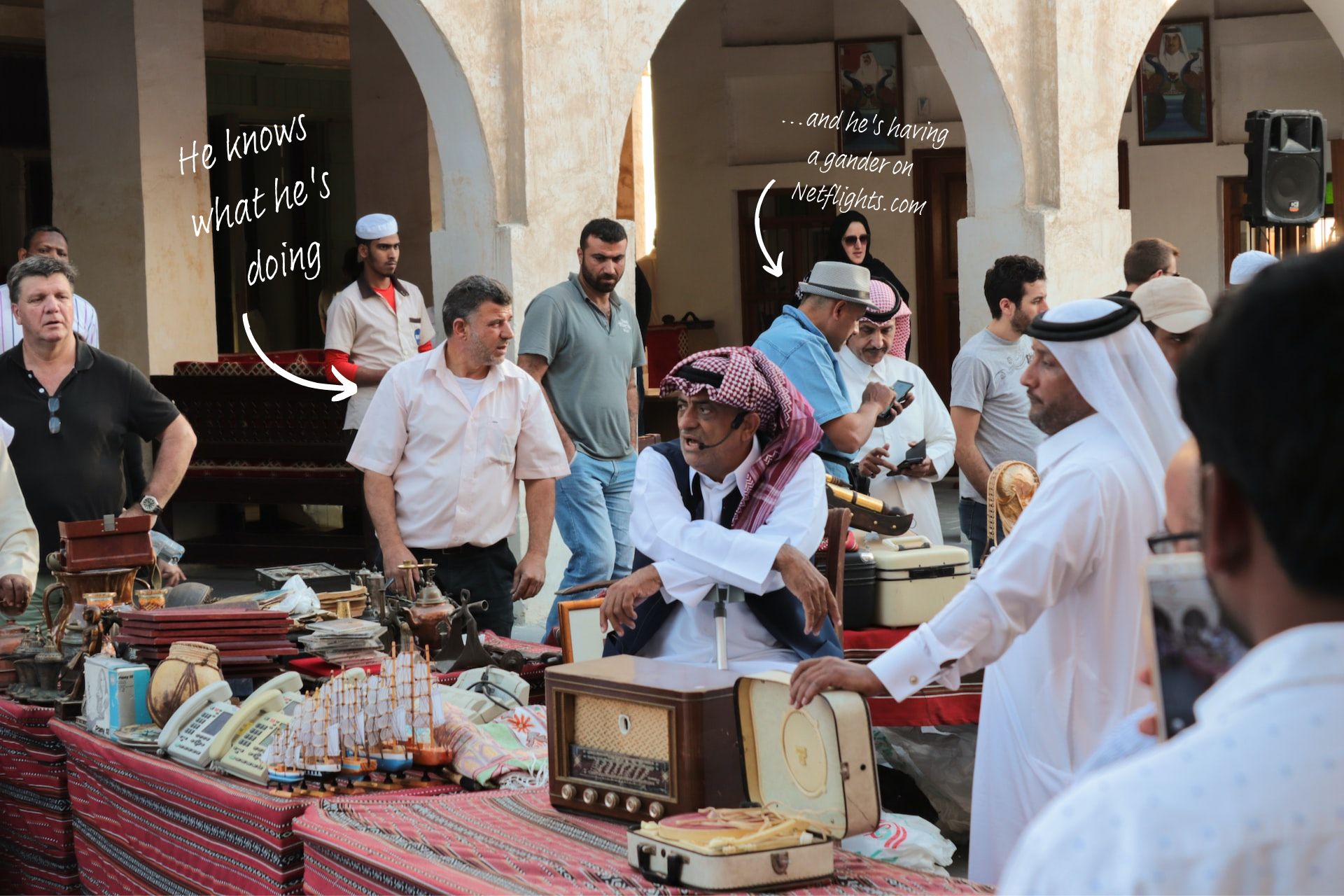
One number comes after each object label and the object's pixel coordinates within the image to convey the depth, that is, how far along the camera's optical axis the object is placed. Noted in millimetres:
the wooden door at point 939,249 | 14922
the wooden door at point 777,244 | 15453
